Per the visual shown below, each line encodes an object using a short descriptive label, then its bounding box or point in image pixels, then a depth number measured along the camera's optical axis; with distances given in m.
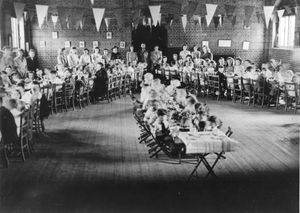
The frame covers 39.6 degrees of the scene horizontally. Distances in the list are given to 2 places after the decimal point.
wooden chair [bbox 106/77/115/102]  13.93
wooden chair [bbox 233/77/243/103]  13.12
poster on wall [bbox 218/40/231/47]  20.73
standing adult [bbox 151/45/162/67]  18.58
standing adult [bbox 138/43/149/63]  18.57
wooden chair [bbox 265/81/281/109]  12.20
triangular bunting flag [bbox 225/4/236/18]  14.64
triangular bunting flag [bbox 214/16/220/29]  19.76
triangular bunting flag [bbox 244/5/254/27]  14.98
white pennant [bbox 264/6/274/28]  14.07
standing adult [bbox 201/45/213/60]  18.73
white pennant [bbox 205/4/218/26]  14.03
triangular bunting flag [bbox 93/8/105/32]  13.89
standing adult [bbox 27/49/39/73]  16.70
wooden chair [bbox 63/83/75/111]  11.70
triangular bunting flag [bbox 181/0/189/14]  18.62
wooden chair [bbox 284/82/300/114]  11.27
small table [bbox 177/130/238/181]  5.89
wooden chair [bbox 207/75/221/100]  13.94
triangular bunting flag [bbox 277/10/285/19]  16.54
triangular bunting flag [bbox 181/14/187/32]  18.65
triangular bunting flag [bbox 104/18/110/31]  20.00
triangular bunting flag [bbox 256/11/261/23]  19.95
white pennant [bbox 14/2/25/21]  11.54
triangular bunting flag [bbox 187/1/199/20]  15.56
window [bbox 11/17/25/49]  16.92
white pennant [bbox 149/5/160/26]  14.16
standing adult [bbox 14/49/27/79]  13.57
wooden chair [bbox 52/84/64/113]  11.42
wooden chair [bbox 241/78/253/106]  12.59
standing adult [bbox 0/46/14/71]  13.39
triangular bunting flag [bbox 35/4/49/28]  12.24
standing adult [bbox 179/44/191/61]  18.69
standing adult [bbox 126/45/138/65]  18.31
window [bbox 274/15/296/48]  17.20
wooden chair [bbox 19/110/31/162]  7.06
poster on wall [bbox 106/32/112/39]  20.36
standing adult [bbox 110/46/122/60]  18.58
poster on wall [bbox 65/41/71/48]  20.27
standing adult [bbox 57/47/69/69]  17.14
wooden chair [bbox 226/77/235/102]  13.51
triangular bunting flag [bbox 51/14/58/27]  18.78
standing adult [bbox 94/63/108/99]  13.51
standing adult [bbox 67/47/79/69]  17.25
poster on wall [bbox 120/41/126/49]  20.41
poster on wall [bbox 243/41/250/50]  20.67
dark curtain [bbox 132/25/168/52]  20.19
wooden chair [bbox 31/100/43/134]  8.12
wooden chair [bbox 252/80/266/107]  12.37
